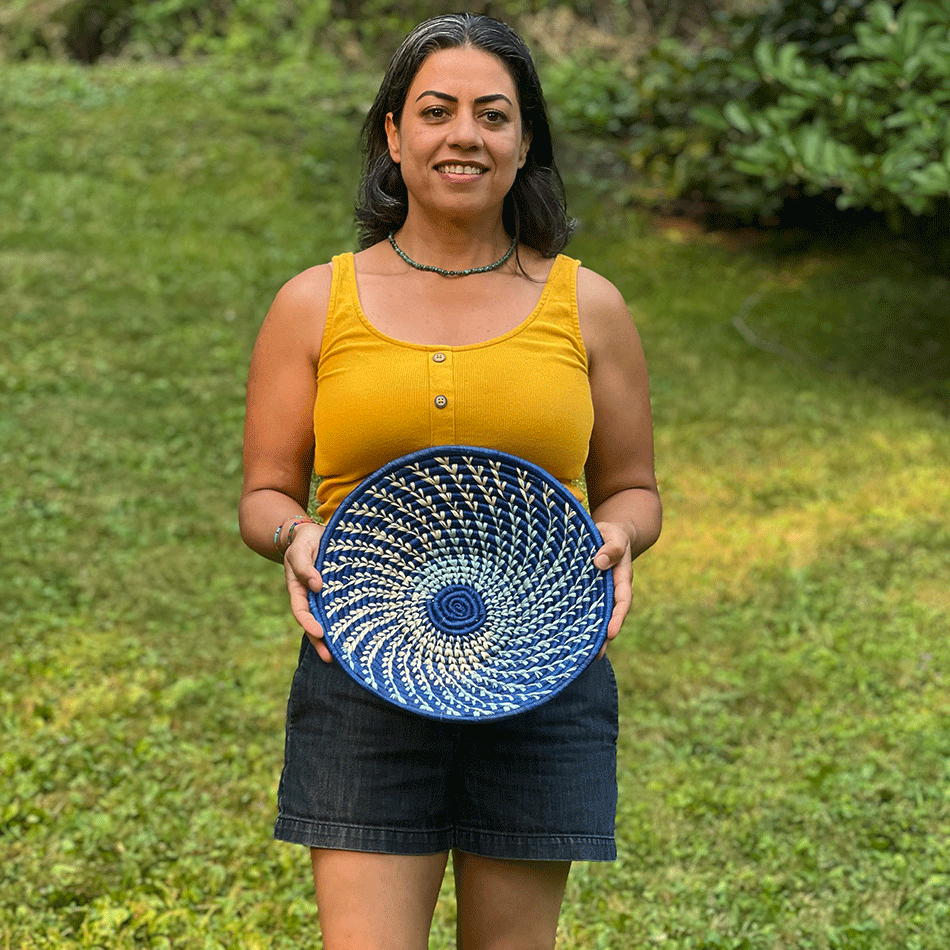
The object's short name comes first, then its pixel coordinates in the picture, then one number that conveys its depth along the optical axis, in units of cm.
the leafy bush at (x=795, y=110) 590
